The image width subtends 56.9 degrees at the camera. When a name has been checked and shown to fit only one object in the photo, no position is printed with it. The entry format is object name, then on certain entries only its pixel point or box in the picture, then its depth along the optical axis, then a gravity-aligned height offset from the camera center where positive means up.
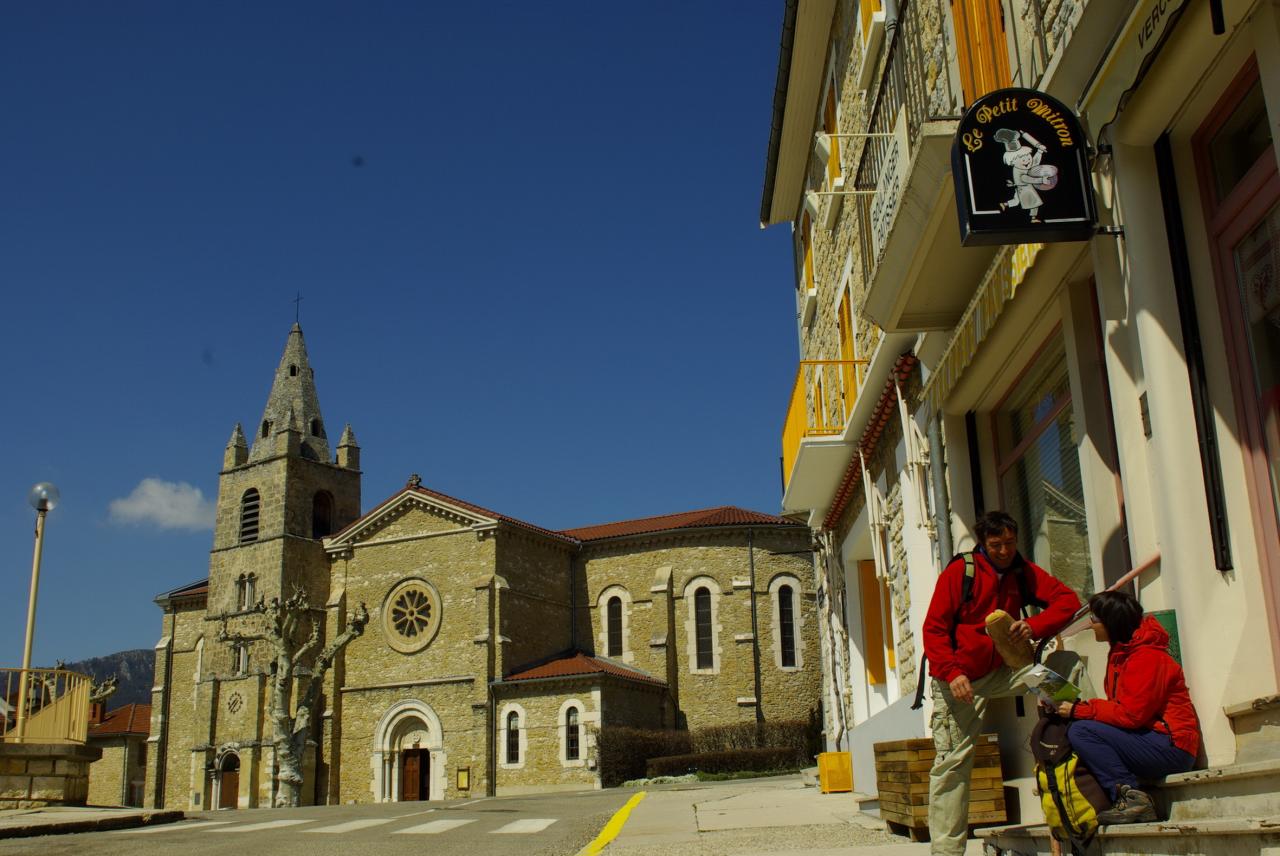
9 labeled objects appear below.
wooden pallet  7.74 -0.48
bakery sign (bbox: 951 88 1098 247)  5.92 +2.64
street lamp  15.44 +2.84
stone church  40.97 +3.02
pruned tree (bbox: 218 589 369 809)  37.06 +1.41
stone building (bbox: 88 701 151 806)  55.03 -1.08
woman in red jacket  4.84 -0.07
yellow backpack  4.81 -0.33
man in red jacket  5.72 +0.33
